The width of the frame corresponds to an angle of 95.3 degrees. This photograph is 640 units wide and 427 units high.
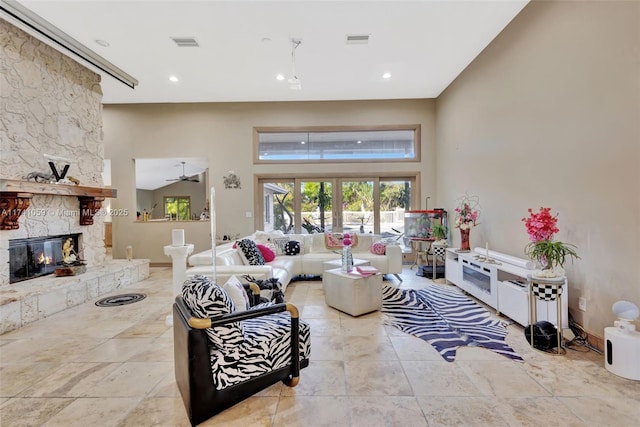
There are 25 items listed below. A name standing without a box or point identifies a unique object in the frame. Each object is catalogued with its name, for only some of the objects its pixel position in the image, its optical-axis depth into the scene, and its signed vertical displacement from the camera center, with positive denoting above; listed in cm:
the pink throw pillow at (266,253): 481 -67
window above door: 661 +154
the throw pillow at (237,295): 223 -63
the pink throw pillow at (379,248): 535 -69
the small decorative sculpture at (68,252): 450 -58
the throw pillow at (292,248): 546 -67
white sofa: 357 -73
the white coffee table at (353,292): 346 -99
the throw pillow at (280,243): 550 -58
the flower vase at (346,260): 380 -65
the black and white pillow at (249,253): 420 -58
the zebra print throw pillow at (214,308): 178 -58
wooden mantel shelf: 354 +31
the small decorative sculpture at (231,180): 661 +76
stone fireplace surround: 368 +98
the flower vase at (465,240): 468 -49
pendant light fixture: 412 +243
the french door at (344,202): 666 +22
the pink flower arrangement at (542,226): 275 -17
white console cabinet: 284 -93
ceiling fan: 702 +87
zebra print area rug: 278 -127
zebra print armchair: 173 -88
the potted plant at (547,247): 266 -36
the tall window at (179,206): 821 +24
